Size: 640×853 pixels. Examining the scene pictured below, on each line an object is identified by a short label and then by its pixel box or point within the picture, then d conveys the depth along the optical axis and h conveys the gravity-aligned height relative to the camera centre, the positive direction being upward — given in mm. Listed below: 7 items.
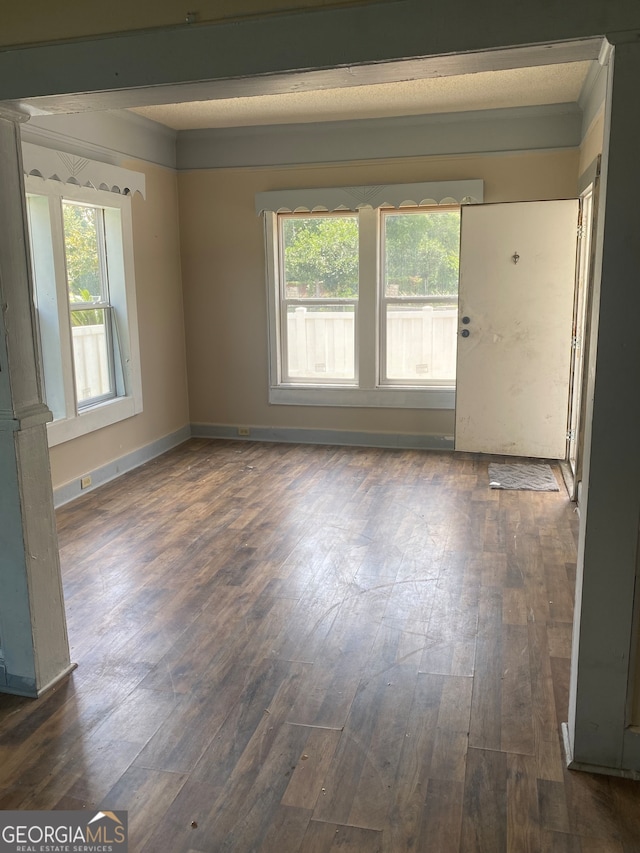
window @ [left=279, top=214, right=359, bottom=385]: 5828 +33
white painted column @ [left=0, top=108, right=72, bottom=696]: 2275 -641
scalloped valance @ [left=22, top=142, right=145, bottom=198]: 4047 +864
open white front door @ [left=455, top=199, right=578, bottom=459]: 5102 -208
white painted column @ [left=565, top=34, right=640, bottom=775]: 1772 -523
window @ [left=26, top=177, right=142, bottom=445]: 4328 -6
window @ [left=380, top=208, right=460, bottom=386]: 5637 +38
